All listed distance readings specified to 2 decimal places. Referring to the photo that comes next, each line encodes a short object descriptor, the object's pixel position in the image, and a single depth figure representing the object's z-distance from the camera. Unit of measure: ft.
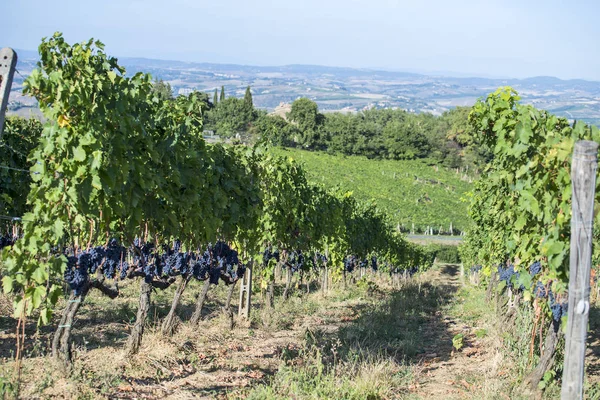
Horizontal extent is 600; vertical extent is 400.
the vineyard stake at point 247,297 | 35.83
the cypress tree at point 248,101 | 311.88
